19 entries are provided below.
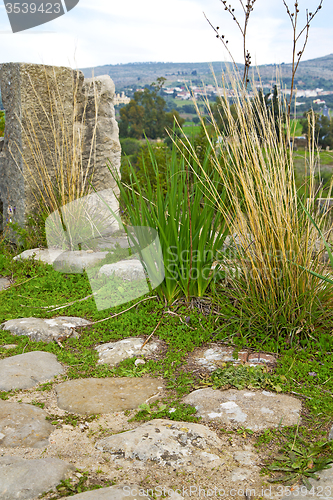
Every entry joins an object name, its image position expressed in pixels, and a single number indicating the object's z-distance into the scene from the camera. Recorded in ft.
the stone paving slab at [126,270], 10.21
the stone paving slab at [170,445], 4.91
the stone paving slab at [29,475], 4.23
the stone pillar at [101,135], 14.35
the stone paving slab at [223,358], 7.04
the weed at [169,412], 5.77
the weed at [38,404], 6.14
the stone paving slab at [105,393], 6.15
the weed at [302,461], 4.54
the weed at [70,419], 5.77
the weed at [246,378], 6.38
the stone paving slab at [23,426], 5.20
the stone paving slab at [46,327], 8.37
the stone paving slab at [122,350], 7.54
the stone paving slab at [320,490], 4.13
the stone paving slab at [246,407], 5.60
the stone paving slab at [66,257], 11.60
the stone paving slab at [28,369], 6.68
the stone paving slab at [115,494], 4.14
